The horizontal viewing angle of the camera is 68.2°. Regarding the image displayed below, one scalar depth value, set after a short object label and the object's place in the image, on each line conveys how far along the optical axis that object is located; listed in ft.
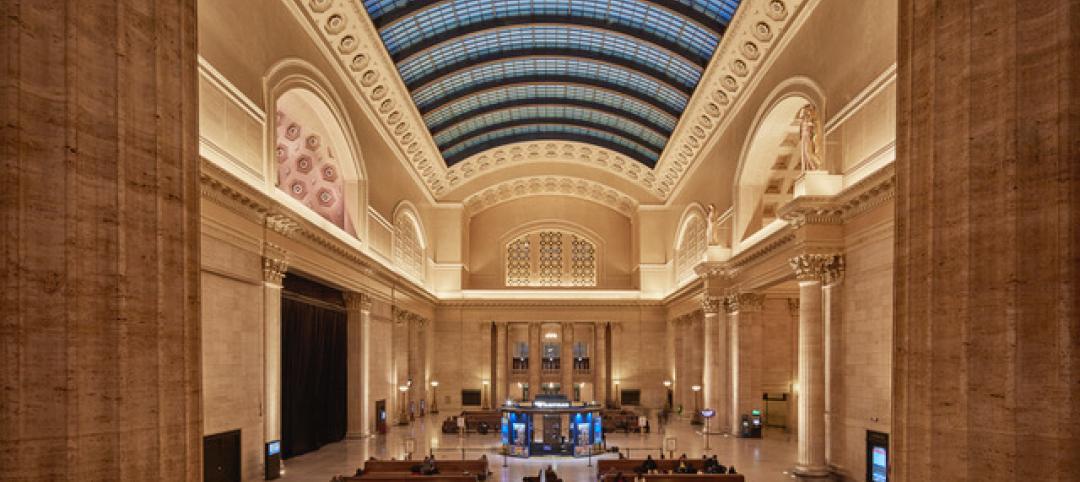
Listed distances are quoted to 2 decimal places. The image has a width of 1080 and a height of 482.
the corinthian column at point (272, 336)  63.00
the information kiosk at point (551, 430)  86.17
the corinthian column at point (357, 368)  95.16
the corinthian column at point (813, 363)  63.67
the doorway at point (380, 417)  101.24
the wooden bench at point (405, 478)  54.95
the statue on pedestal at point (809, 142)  65.51
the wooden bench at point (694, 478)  54.95
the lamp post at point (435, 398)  151.09
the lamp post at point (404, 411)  119.38
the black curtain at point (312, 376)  76.59
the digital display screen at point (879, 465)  53.47
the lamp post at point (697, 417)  118.04
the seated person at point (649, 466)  62.75
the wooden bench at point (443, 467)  64.49
